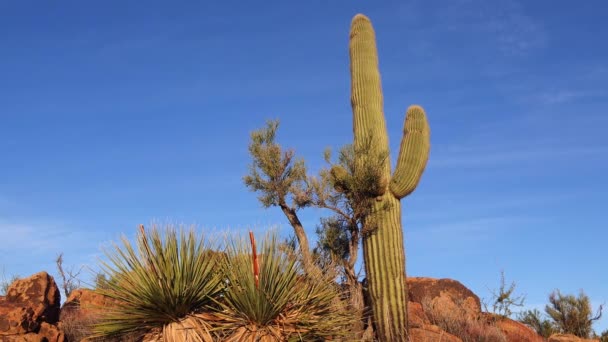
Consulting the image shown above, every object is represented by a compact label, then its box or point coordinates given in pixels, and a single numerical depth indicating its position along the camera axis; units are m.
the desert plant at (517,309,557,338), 19.39
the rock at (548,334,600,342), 16.97
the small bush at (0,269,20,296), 18.33
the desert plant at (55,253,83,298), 18.74
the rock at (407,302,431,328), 15.60
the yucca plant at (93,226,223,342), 8.81
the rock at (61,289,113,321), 14.76
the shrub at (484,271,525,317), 17.16
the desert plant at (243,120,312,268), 14.32
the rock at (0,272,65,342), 12.32
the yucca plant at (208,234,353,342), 8.76
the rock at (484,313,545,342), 16.50
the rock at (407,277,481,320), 16.89
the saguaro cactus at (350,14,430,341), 12.98
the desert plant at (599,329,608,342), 19.17
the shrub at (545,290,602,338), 20.52
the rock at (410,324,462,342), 13.61
